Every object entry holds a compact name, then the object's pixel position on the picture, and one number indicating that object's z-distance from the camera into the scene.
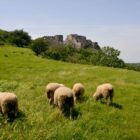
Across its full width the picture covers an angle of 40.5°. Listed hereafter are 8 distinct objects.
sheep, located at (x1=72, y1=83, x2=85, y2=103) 12.50
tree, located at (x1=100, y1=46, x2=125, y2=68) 56.79
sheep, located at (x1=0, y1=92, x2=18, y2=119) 8.98
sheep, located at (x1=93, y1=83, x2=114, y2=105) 12.06
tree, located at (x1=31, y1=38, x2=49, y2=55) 52.86
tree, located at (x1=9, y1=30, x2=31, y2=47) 57.66
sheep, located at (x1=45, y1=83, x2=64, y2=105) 11.75
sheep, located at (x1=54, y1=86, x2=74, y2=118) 9.61
